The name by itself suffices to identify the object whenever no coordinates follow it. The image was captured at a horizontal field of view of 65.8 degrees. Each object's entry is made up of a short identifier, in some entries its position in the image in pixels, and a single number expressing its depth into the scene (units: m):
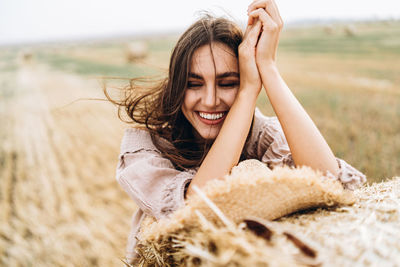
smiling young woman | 1.43
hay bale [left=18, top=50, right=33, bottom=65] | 27.78
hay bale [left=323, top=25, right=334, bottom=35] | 30.13
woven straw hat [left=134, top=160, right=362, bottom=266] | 0.72
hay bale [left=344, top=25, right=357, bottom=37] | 26.44
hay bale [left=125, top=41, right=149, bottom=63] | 18.81
